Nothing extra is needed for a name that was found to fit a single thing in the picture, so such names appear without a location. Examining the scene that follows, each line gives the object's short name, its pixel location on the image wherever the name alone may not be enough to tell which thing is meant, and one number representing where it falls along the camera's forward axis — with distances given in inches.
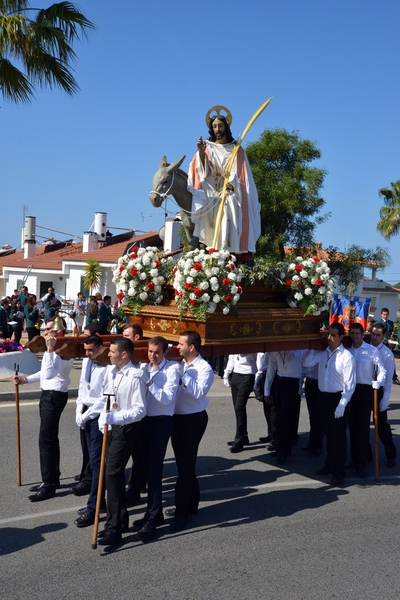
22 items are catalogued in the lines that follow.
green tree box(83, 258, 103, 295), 1165.1
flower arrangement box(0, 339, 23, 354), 530.6
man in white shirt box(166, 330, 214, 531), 241.3
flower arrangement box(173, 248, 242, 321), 255.8
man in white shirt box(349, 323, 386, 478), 323.3
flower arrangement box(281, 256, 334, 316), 304.7
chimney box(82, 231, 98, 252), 1400.1
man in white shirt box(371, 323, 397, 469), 337.1
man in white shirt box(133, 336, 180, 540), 231.0
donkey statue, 285.1
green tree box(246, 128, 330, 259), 876.6
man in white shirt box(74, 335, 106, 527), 234.8
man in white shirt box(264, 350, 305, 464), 328.8
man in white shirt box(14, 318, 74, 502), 260.8
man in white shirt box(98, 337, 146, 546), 221.5
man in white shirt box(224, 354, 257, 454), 348.8
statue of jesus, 307.3
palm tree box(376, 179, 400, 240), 1162.6
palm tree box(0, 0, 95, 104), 498.6
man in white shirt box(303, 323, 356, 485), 298.7
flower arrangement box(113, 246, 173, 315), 289.0
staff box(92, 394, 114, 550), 213.2
